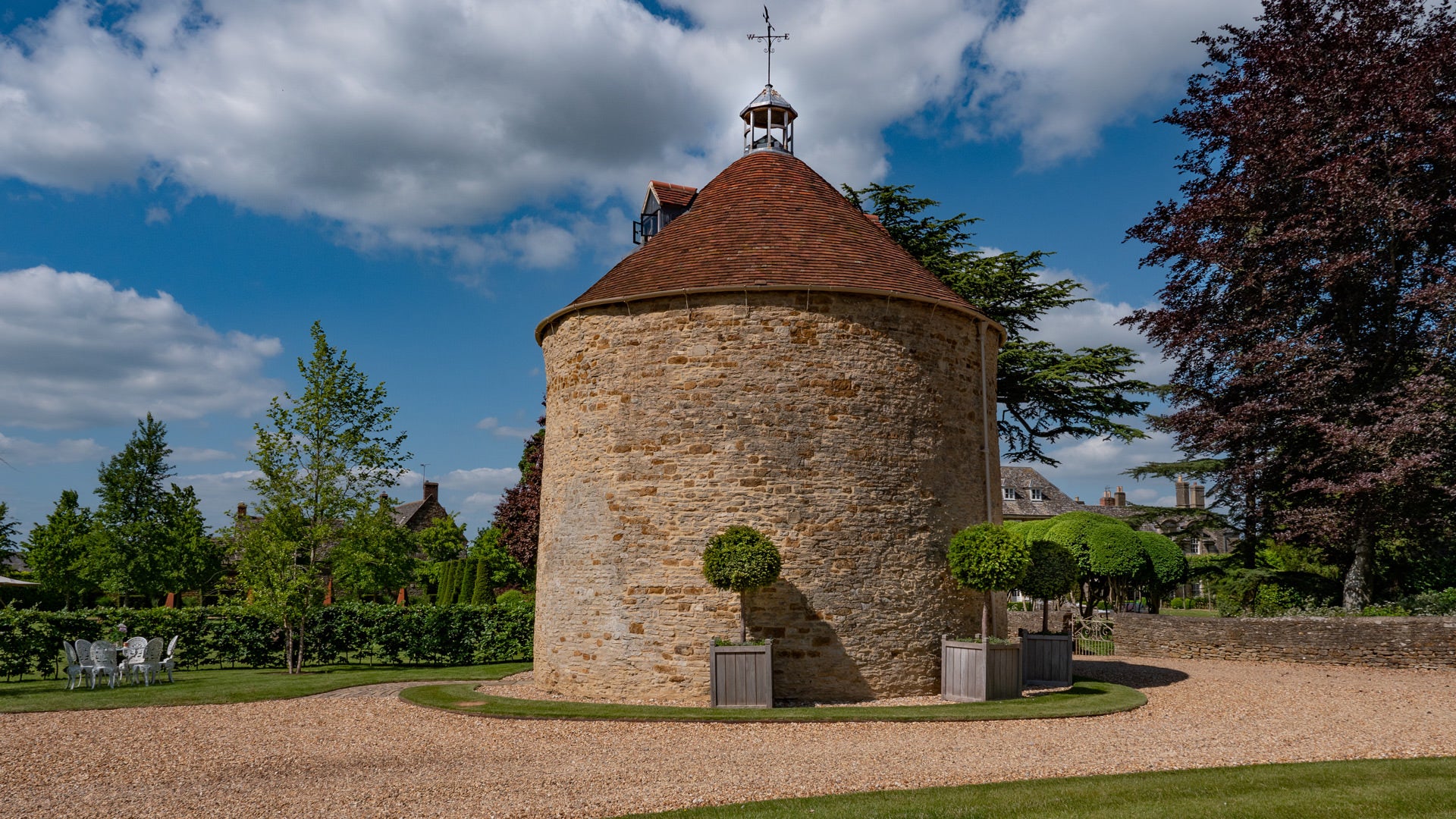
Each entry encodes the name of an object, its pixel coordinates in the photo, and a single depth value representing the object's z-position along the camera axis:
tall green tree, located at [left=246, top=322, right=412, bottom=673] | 20.03
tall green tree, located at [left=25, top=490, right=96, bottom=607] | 36.22
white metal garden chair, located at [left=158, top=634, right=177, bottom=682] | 17.28
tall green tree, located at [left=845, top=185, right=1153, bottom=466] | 24.33
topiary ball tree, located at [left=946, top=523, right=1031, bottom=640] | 13.80
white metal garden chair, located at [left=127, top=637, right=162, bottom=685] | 17.06
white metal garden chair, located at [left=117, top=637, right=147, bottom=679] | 17.05
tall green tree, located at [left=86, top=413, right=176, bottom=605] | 35.66
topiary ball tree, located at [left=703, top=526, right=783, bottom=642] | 12.98
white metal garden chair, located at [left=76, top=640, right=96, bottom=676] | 16.73
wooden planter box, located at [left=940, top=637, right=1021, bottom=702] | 13.61
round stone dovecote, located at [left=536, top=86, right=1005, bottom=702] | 13.84
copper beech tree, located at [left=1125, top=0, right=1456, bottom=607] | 19.58
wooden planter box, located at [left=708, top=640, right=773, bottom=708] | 13.07
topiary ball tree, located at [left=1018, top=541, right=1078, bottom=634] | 15.23
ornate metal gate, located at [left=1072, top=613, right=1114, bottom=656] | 22.50
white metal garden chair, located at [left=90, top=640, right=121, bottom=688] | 16.56
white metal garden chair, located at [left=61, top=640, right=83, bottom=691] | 16.67
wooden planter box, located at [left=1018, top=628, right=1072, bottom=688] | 15.72
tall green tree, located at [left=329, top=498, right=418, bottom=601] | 21.48
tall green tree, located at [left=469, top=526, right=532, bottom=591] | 40.03
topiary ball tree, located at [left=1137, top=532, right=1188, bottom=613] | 29.97
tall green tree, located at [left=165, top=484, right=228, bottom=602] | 37.78
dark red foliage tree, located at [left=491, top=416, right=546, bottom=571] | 30.23
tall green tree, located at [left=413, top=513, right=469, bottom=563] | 50.91
